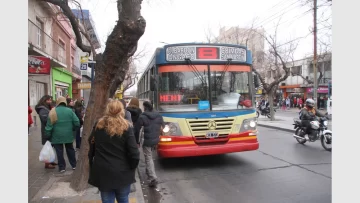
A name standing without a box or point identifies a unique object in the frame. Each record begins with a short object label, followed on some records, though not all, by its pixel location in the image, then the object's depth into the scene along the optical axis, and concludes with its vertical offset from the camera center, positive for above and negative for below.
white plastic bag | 5.79 -1.21
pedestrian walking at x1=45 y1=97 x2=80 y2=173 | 5.68 -0.61
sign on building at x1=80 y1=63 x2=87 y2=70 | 11.09 +1.24
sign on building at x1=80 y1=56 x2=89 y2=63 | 10.88 +1.51
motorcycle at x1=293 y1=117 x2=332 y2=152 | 8.39 -1.20
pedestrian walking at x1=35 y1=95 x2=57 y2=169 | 6.38 -0.39
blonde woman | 3.08 -0.64
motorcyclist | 9.08 -0.67
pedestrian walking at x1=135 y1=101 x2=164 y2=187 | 5.46 -0.70
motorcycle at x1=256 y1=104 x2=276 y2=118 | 21.09 -1.14
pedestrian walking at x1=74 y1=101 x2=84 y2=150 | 8.50 -0.56
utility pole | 14.46 +2.26
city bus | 6.22 -0.10
